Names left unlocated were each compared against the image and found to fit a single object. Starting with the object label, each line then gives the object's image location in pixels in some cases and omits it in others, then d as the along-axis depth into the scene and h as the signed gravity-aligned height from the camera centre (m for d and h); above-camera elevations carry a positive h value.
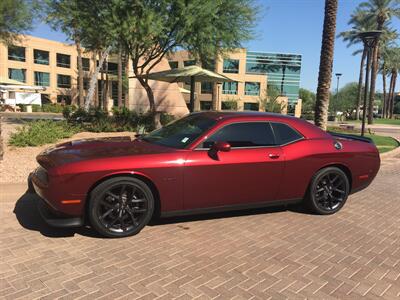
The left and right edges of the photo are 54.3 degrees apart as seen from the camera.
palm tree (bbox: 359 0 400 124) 42.28 +10.02
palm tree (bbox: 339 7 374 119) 45.75 +9.30
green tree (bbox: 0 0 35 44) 18.02 +3.70
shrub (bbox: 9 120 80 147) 10.20 -1.14
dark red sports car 4.38 -0.90
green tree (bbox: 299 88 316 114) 88.21 +0.98
